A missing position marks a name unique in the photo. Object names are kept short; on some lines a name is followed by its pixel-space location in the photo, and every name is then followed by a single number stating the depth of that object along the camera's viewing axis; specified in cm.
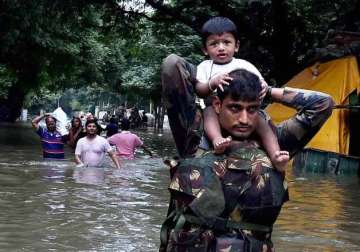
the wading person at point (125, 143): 1532
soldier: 301
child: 312
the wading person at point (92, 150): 1252
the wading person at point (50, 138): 1374
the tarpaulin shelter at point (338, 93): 1432
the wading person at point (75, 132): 1496
